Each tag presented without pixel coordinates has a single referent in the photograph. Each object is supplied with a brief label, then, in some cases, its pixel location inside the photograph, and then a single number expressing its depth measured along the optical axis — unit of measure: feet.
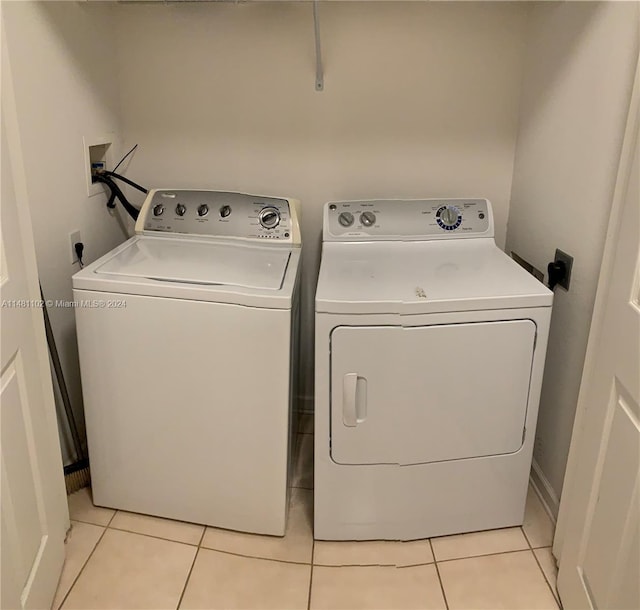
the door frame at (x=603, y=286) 4.17
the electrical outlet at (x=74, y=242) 5.96
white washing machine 5.08
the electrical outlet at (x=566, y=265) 5.50
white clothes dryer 4.97
